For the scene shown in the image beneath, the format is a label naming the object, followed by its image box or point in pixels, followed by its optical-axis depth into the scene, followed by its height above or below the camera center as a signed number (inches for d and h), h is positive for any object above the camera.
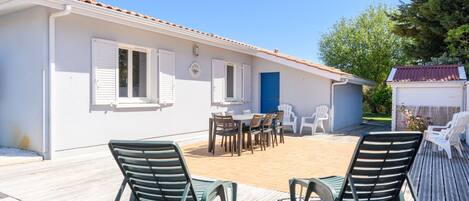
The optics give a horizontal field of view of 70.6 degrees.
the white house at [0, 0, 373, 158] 256.7 +20.7
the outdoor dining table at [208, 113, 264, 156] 300.8 -29.2
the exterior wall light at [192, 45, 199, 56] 399.9 +56.1
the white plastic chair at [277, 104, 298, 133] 486.9 -26.0
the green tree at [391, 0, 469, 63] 497.4 +116.1
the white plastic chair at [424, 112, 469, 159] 282.5 -33.9
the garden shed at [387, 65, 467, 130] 414.9 +6.8
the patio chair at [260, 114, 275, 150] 333.1 -33.1
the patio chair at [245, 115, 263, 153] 315.3 -31.3
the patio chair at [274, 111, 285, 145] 356.8 -28.2
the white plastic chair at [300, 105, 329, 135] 465.1 -31.3
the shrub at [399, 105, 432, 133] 374.9 -28.3
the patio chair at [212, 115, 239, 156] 299.8 -29.0
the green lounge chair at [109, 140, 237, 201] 106.7 -25.5
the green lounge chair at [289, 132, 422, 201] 111.2 -24.9
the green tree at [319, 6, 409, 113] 867.4 +126.9
